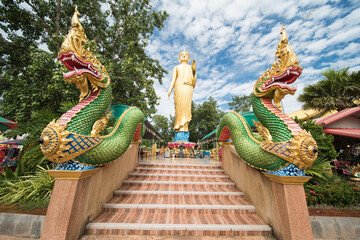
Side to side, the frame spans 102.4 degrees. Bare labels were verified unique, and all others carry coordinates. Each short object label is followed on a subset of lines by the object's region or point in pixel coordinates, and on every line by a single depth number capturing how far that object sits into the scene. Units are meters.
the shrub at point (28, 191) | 2.98
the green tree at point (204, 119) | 24.68
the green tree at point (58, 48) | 5.67
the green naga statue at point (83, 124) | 2.04
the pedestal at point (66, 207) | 1.93
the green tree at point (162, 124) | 30.16
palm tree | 7.25
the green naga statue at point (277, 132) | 2.15
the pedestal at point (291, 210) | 2.05
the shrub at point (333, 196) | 3.53
